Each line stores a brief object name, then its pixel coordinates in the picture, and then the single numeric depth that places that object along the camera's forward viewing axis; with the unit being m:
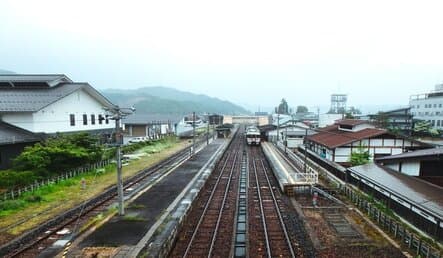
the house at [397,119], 58.36
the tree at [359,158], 25.47
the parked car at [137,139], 44.42
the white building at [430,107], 58.34
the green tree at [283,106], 168.30
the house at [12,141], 19.92
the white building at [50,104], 23.78
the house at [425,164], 16.59
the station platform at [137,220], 10.34
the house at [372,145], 28.31
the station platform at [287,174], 19.31
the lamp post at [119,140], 12.68
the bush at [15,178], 16.16
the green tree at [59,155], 18.33
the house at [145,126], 49.09
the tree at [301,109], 188.38
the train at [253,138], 47.75
